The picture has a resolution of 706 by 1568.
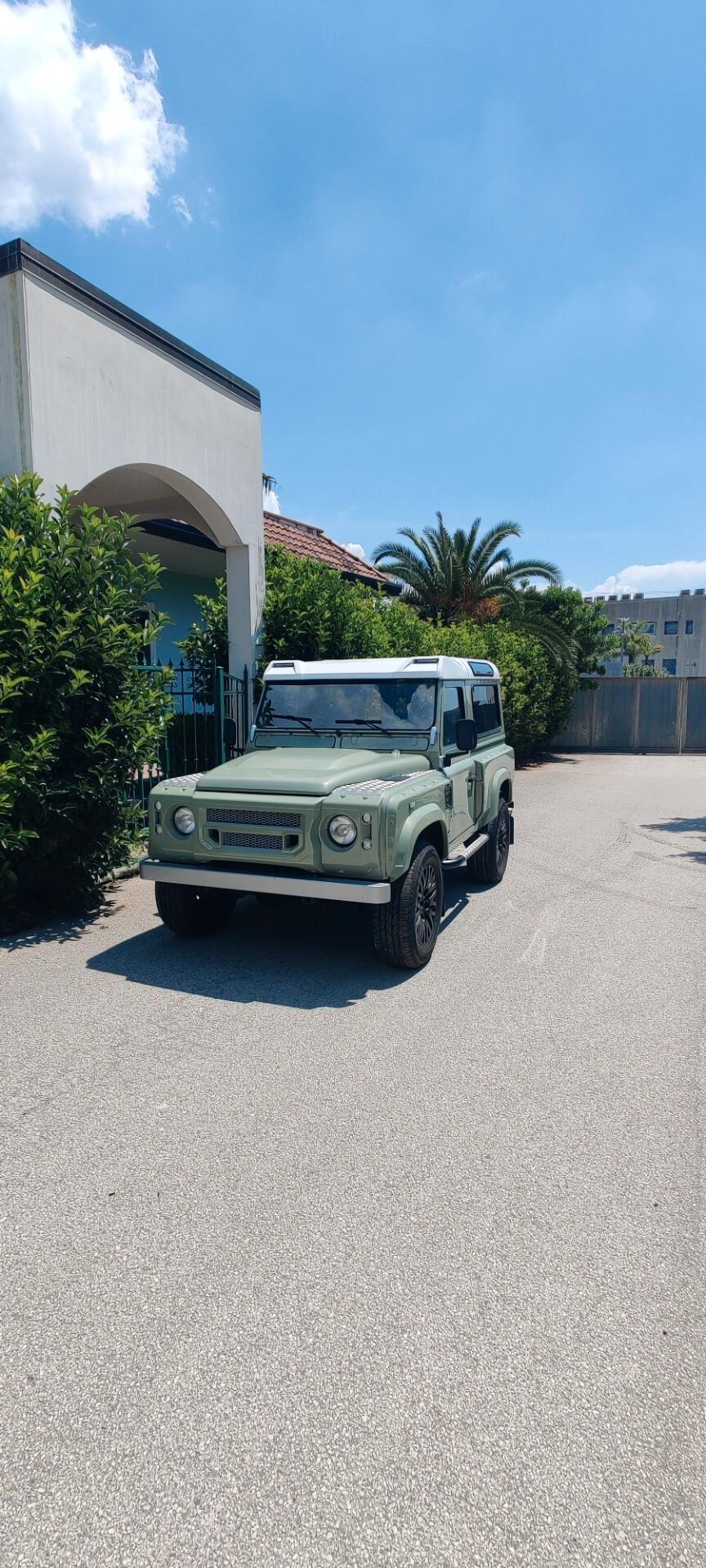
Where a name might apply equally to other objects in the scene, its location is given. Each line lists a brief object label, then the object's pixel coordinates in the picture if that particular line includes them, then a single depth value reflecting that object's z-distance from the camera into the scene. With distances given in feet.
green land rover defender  16.12
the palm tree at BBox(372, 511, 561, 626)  65.00
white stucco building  22.74
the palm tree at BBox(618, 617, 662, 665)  234.79
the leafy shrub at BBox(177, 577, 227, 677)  36.27
